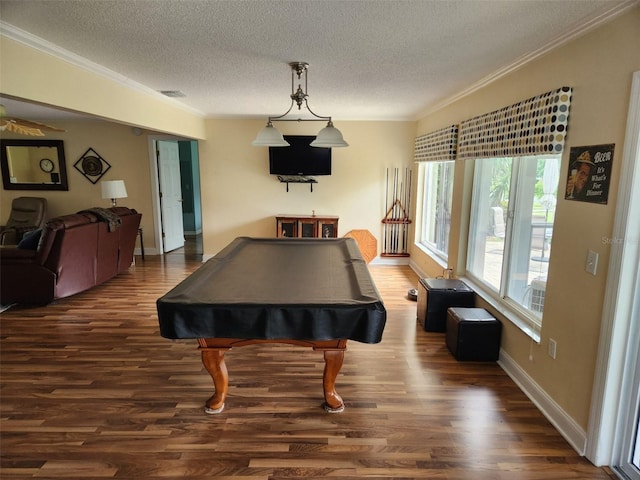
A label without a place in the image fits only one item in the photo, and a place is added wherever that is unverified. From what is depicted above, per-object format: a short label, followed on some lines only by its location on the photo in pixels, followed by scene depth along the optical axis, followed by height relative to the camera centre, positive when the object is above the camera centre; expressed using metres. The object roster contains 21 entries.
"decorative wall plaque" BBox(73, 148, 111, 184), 6.51 +0.30
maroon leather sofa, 4.04 -0.89
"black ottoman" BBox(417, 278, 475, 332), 3.54 -1.08
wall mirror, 6.43 +0.29
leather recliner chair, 6.25 -0.54
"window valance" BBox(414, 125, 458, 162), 4.11 +0.49
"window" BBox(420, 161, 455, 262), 4.87 -0.29
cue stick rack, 6.05 -0.51
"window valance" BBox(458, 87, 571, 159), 2.26 +0.41
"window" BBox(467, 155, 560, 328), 2.78 -0.34
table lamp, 5.72 -0.10
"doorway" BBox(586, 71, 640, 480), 1.77 -0.78
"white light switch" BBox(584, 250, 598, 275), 2.00 -0.40
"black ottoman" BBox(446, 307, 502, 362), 3.02 -1.22
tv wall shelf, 6.04 +0.08
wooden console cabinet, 5.86 -0.65
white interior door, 6.74 -0.22
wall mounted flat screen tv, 5.77 +0.40
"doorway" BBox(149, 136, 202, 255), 6.60 -0.25
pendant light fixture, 2.88 +0.40
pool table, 2.08 -0.70
